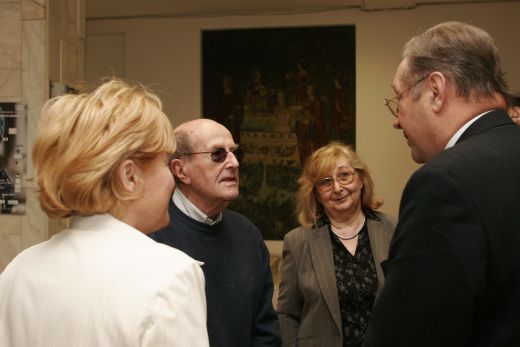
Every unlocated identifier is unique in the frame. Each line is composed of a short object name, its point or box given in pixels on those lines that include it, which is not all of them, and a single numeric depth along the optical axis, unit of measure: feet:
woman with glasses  10.34
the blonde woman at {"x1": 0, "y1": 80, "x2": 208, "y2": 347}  3.84
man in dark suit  4.61
